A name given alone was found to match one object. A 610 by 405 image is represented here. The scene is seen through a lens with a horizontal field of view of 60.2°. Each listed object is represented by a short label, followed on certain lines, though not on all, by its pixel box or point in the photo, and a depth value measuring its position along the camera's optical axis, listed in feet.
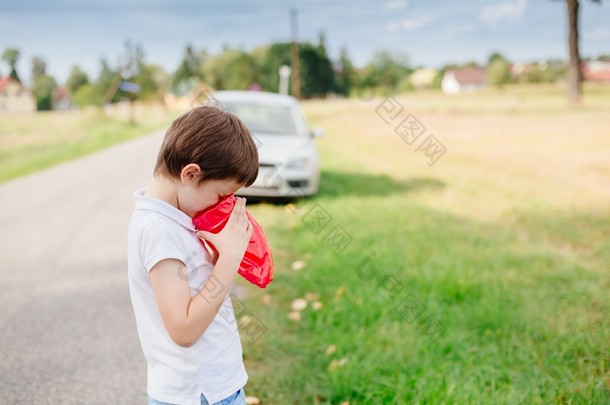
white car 23.57
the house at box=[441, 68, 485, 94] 399.85
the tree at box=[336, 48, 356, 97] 283.59
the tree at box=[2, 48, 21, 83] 105.09
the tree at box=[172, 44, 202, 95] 268.62
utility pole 135.13
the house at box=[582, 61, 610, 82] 232.12
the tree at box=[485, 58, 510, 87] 291.38
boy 4.21
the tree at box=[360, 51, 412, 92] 262.06
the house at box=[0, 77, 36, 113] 134.51
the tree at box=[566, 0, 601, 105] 107.14
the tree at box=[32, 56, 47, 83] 145.69
